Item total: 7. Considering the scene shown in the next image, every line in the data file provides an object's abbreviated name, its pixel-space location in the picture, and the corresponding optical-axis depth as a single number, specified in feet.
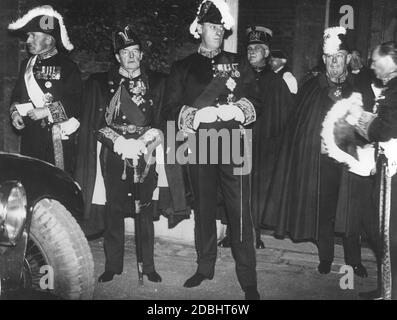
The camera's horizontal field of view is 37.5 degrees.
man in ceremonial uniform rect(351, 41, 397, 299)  14.40
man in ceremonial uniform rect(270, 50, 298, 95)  19.92
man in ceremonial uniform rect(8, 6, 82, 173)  18.01
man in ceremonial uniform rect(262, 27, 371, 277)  17.72
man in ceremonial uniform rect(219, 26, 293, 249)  19.63
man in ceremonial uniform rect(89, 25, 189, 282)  16.56
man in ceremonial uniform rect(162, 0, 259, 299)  15.90
